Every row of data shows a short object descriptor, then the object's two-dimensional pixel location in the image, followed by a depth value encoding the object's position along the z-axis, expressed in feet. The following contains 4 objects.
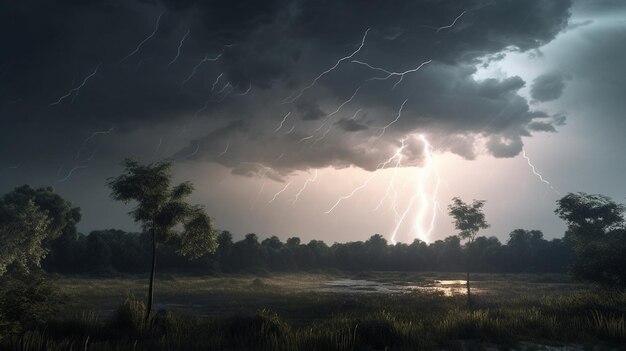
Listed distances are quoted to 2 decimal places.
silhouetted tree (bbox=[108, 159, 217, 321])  78.12
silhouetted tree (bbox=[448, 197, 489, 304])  142.31
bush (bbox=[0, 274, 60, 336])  45.16
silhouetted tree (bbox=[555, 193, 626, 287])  150.51
